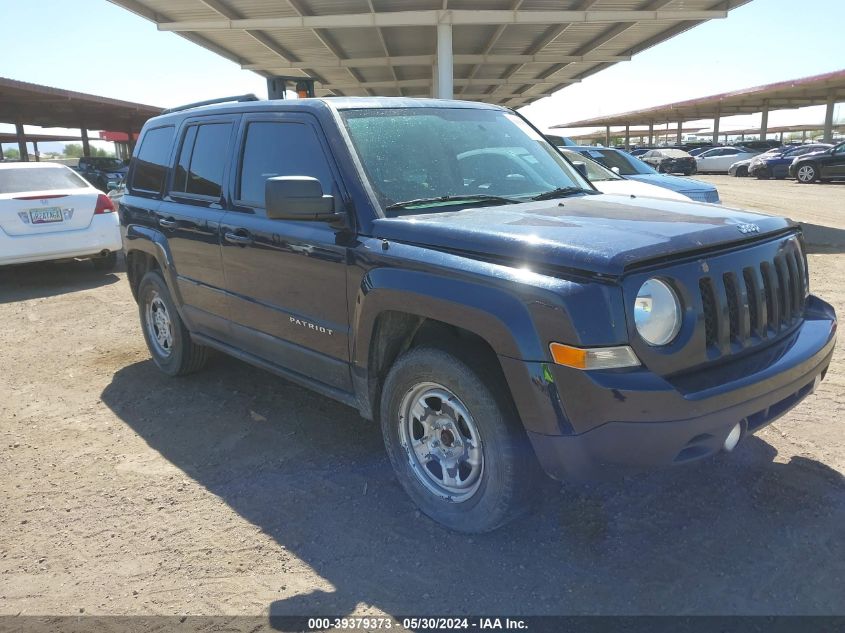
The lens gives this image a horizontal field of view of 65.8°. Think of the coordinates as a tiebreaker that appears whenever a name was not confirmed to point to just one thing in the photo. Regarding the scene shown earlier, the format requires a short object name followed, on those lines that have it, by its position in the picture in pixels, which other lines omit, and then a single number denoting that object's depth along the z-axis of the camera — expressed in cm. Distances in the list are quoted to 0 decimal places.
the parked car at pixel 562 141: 1227
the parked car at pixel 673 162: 3439
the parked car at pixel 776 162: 2980
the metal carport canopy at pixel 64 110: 2530
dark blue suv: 240
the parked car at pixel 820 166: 2417
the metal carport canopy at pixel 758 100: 3738
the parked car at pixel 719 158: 3759
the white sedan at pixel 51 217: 846
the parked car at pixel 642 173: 957
